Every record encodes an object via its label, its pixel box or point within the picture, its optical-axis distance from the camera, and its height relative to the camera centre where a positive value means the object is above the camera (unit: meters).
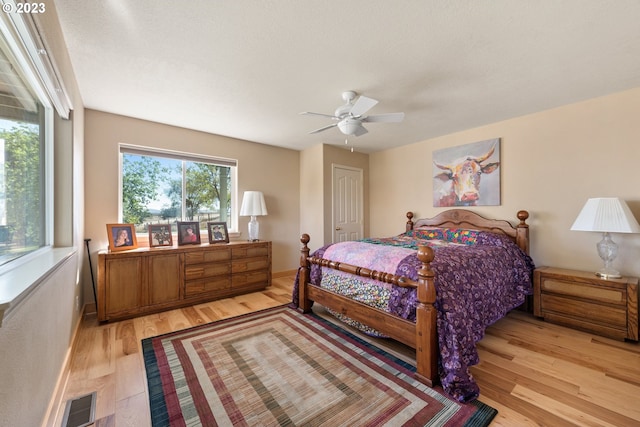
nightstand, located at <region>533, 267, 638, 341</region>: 2.36 -0.87
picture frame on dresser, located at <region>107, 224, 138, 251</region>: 3.04 -0.25
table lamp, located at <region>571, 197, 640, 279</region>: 2.38 -0.10
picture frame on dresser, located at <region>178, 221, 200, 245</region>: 3.53 -0.25
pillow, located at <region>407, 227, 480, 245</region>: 3.30 -0.29
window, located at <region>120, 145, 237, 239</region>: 3.42 +0.39
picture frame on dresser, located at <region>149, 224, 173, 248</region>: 3.32 -0.26
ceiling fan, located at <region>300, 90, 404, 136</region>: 2.43 +0.92
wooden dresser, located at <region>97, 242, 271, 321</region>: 2.80 -0.75
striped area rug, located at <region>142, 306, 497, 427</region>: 1.52 -1.17
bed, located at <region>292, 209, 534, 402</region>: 1.78 -0.64
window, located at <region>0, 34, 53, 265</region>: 1.23 +0.30
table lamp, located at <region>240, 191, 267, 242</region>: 4.04 +0.08
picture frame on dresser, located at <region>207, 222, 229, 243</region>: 3.79 -0.26
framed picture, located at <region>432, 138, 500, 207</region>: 3.55 +0.56
